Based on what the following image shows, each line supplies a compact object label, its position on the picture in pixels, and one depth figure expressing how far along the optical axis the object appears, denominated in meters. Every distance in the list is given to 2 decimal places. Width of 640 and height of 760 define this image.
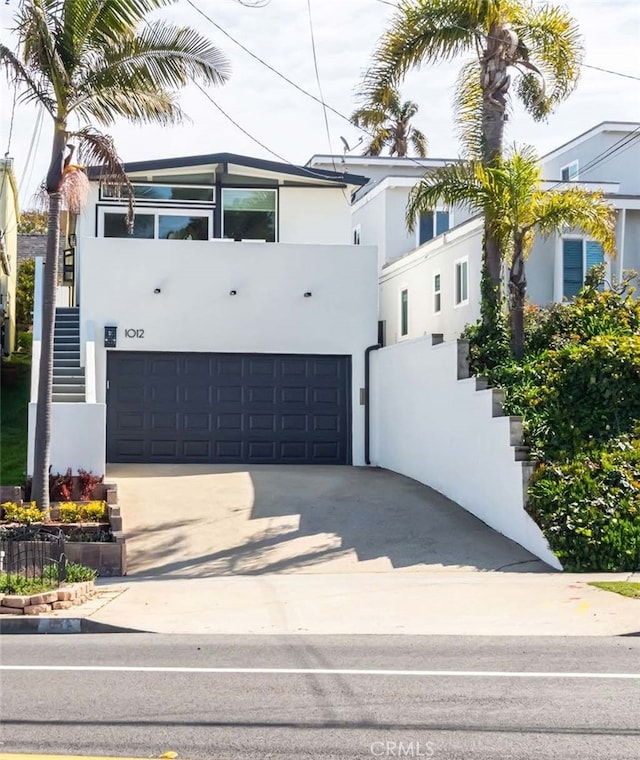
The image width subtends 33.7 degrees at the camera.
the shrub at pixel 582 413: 13.77
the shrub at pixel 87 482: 16.23
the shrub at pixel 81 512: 14.83
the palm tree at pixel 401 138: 39.56
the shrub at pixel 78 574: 12.07
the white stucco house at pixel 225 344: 21.12
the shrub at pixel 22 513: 14.66
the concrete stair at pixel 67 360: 18.91
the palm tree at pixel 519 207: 17.17
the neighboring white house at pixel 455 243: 21.69
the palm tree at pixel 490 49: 17.86
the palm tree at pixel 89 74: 14.72
